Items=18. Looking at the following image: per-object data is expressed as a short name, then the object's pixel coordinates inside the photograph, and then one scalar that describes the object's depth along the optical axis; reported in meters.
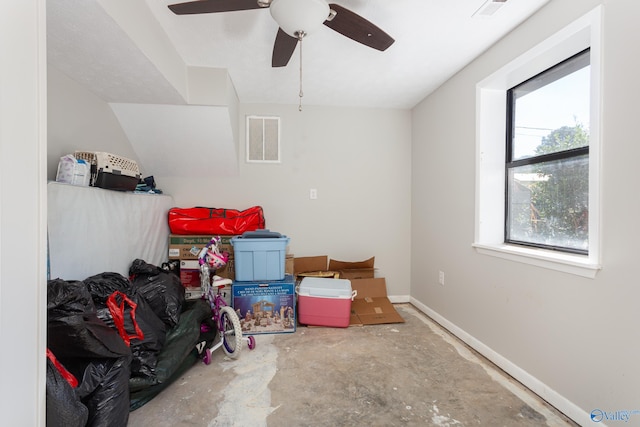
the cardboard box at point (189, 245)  2.72
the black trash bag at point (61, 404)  0.94
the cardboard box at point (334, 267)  3.01
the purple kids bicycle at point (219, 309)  1.97
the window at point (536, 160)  1.34
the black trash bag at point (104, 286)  1.55
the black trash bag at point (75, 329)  1.10
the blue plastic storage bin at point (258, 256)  2.40
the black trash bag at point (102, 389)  1.13
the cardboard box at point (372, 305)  2.61
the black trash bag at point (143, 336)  1.44
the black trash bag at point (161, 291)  1.83
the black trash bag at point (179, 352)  1.46
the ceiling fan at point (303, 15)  1.26
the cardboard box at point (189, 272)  2.71
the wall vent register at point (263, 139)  3.02
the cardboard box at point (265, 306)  2.39
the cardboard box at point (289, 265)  2.81
